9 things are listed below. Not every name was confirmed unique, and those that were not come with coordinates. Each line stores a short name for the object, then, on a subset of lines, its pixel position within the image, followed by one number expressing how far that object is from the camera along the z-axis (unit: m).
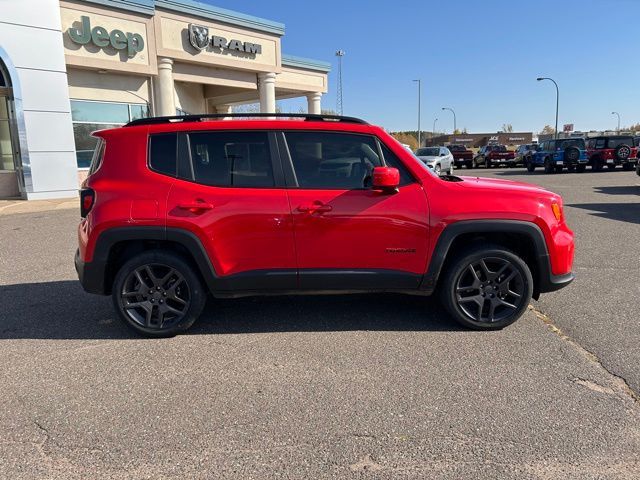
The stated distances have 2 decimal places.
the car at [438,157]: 24.02
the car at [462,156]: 34.22
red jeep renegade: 3.95
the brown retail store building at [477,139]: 85.75
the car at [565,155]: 24.75
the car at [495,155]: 33.25
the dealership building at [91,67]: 13.85
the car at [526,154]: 28.09
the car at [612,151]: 24.83
